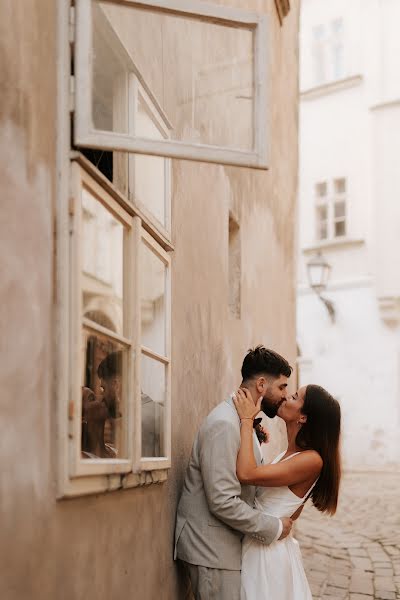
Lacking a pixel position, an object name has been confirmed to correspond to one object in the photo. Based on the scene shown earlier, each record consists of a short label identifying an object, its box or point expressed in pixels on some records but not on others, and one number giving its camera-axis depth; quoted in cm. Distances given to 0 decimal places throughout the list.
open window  340
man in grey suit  443
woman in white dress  459
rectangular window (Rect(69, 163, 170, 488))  331
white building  2148
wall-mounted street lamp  2064
